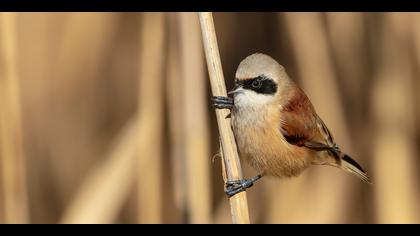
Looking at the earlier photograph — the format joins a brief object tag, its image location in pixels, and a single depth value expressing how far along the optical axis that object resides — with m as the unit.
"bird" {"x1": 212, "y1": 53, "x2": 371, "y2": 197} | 4.59
